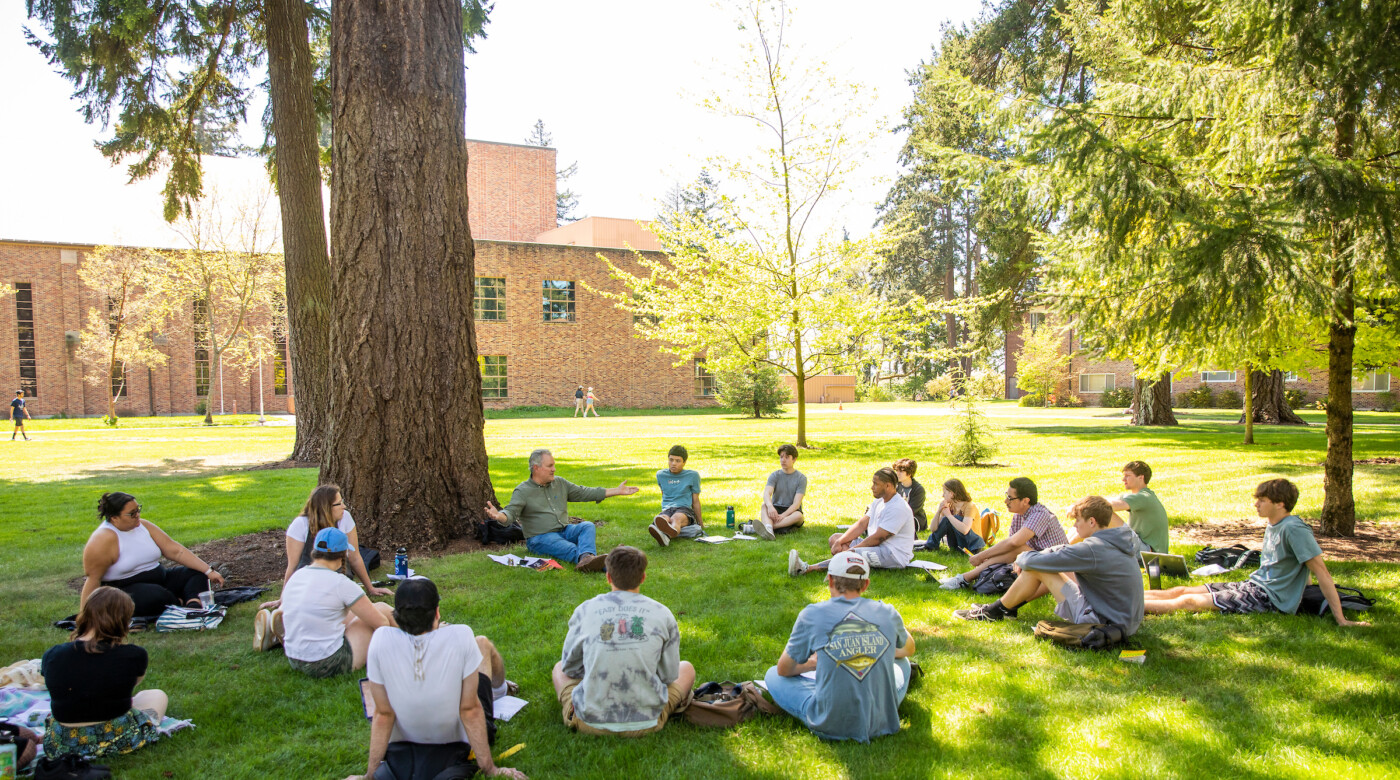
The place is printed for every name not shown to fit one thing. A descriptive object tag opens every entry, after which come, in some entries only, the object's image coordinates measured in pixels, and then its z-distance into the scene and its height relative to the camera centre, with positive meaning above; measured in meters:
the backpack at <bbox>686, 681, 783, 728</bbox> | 4.18 -1.80
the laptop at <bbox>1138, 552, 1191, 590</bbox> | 6.75 -1.80
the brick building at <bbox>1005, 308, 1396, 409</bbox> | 37.33 -1.03
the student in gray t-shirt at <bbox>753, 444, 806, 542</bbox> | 9.00 -1.55
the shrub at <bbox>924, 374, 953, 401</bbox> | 50.48 -1.39
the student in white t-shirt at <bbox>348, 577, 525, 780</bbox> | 3.50 -1.42
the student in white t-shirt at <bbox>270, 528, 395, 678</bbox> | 4.73 -1.48
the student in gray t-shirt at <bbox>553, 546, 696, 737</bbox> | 3.99 -1.47
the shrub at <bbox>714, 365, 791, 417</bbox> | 36.09 -1.06
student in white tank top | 5.90 -1.39
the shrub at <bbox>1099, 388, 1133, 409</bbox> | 44.41 -2.03
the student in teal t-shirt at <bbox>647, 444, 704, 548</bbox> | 9.04 -1.44
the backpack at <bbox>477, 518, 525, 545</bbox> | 8.33 -1.70
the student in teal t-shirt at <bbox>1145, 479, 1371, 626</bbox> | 5.60 -1.62
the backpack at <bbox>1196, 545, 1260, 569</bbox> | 7.45 -1.88
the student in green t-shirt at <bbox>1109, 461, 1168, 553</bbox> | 7.29 -1.40
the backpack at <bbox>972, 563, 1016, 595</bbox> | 6.54 -1.80
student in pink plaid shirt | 6.58 -1.38
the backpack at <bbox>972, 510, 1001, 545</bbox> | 8.37 -1.72
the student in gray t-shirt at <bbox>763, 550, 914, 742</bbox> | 3.93 -1.46
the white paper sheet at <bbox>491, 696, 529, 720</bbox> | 4.25 -1.83
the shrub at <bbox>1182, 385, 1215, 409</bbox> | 39.84 -1.84
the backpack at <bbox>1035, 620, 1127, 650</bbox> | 5.19 -1.82
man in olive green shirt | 7.87 -1.45
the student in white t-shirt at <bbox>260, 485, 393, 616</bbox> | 5.59 -1.07
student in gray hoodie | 5.26 -1.42
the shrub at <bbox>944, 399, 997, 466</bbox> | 15.32 -1.42
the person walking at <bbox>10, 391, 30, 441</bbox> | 24.41 -0.91
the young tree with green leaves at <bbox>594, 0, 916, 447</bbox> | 18.16 +2.22
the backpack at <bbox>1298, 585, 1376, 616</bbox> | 5.82 -1.82
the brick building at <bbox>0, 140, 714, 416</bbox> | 41.34 +1.61
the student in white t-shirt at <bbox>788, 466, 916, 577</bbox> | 7.25 -1.55
